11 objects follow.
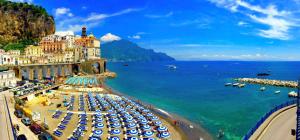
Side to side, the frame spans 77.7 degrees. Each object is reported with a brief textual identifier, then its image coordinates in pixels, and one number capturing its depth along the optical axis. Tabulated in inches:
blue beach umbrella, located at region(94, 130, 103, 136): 982.4
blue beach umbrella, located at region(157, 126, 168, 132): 1052.3
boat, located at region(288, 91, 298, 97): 2047.7
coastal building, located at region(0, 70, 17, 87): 1888.0
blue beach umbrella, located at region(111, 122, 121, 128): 1078.3
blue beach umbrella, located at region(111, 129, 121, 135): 1003.3
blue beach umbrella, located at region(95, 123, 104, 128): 1071.9
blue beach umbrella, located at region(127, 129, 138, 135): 1004.9
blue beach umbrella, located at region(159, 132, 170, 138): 1001.9
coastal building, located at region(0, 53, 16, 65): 2462.9
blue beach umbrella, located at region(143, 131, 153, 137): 994.1
